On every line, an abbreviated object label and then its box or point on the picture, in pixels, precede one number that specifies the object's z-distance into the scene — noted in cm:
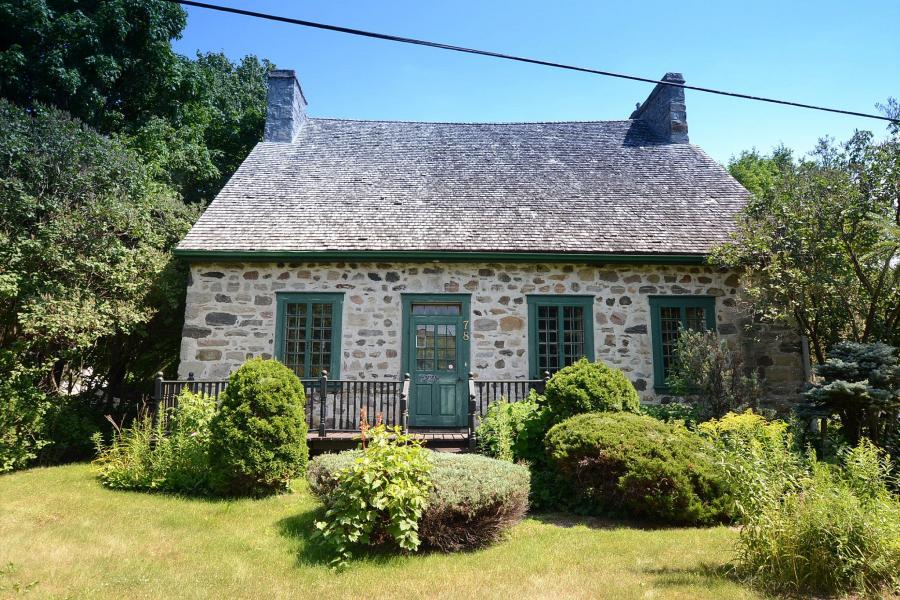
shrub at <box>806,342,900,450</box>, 610
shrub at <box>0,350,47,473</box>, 801
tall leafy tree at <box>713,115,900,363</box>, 790
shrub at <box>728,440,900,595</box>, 385
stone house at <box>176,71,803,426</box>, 976
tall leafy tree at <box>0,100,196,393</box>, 823
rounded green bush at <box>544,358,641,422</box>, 706
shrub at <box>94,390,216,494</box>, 694
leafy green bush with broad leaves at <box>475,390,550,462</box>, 718
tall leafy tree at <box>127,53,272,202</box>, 1445
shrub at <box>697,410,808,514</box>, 432
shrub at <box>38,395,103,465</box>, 866
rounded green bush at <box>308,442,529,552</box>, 494
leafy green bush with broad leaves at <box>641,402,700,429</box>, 862
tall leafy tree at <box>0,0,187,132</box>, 1251
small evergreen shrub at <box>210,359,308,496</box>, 646
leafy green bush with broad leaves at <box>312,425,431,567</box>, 477
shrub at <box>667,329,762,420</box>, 866
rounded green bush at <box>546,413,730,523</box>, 575
